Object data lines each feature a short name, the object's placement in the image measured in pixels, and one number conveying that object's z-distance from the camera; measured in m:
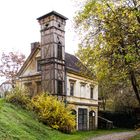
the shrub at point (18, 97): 16.81
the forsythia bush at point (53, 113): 16.84
